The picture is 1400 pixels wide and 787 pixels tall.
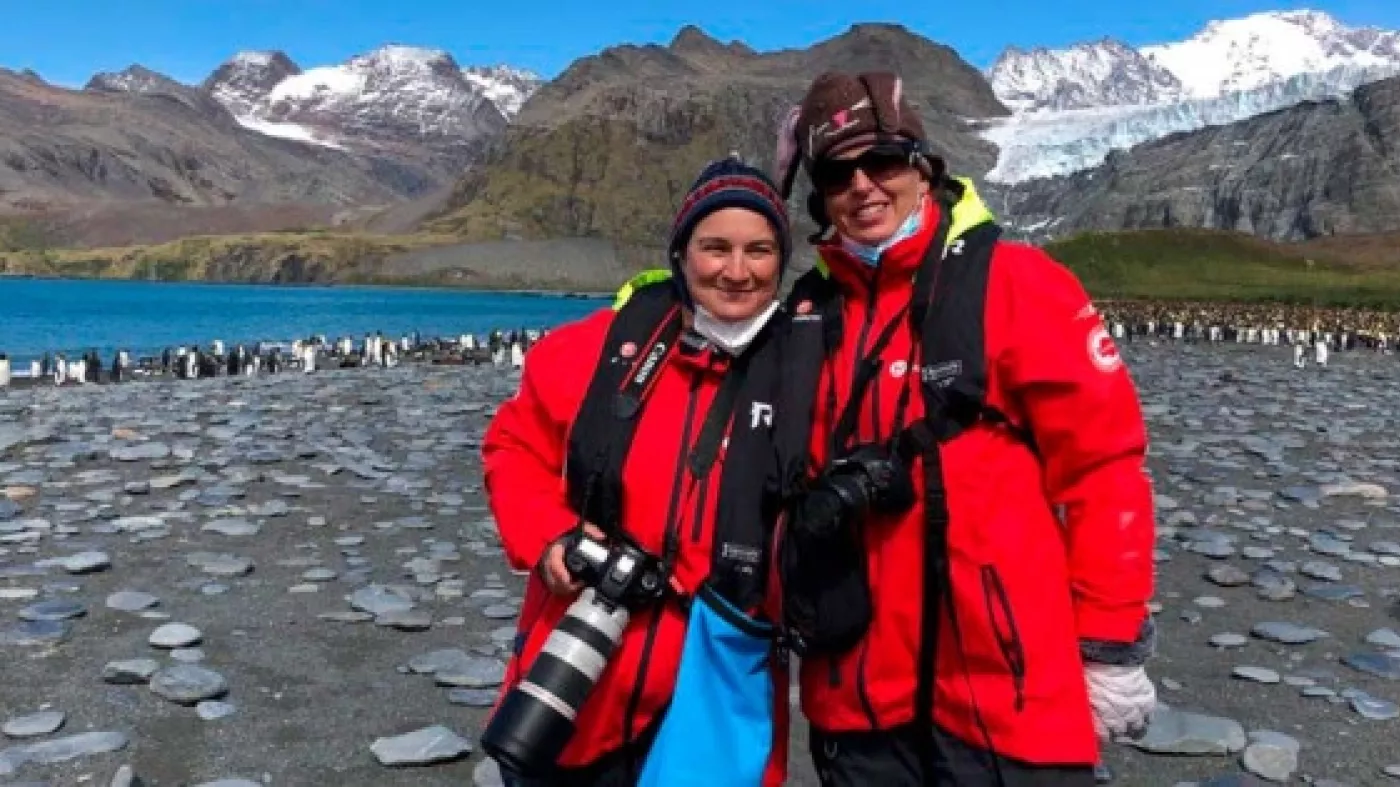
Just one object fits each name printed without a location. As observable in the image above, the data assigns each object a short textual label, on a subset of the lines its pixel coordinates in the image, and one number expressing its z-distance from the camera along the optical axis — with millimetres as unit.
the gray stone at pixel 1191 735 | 5832
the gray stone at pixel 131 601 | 7602
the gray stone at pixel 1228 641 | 7664
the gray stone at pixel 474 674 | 6633
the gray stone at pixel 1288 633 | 7676
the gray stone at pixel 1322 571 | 9312
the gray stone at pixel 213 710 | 5816
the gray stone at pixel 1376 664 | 7020
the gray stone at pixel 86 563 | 8484
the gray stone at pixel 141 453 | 13328
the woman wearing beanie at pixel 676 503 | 3166
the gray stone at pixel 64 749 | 5168
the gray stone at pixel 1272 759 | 5520
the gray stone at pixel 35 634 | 6809
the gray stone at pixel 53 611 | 7246
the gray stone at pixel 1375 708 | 6258
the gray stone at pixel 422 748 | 5520
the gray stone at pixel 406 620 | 7656
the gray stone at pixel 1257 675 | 6926
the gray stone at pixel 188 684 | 6031
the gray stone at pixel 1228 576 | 9188
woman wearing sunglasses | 2959
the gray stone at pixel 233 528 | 9953
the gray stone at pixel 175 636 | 6891
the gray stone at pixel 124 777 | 4836
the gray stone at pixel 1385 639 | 7523
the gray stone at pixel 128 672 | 6211
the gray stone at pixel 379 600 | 7945
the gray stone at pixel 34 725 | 5477
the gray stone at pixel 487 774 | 5312
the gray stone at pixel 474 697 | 6355
